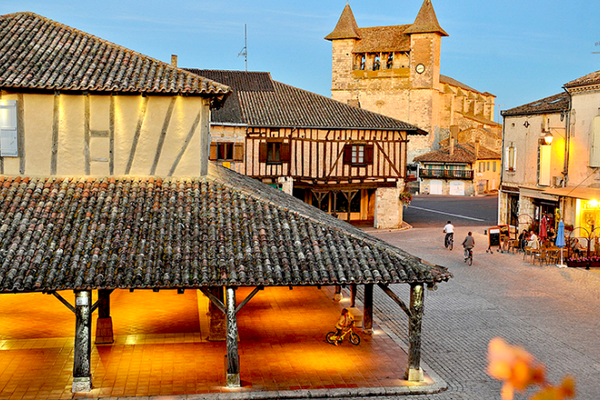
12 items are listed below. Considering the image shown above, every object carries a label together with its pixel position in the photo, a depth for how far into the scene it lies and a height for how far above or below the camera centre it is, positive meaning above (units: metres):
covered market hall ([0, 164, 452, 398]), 11.31 -1.84
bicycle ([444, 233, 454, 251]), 28.72 -3.44
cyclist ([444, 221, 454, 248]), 28.55 -3.03
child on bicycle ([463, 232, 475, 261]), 24.52 -3.02
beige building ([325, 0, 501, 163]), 62.31 +9.23
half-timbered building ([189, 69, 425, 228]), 33.09 +0.81
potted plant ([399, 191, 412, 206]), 35.31 -1.86
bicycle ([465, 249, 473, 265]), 24.78 -3.59
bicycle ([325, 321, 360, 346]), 14.28 -3.85
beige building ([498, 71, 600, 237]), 25.41 +0.20
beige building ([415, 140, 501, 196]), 61.31 -0.62
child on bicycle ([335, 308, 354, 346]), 14.28 -3.52
